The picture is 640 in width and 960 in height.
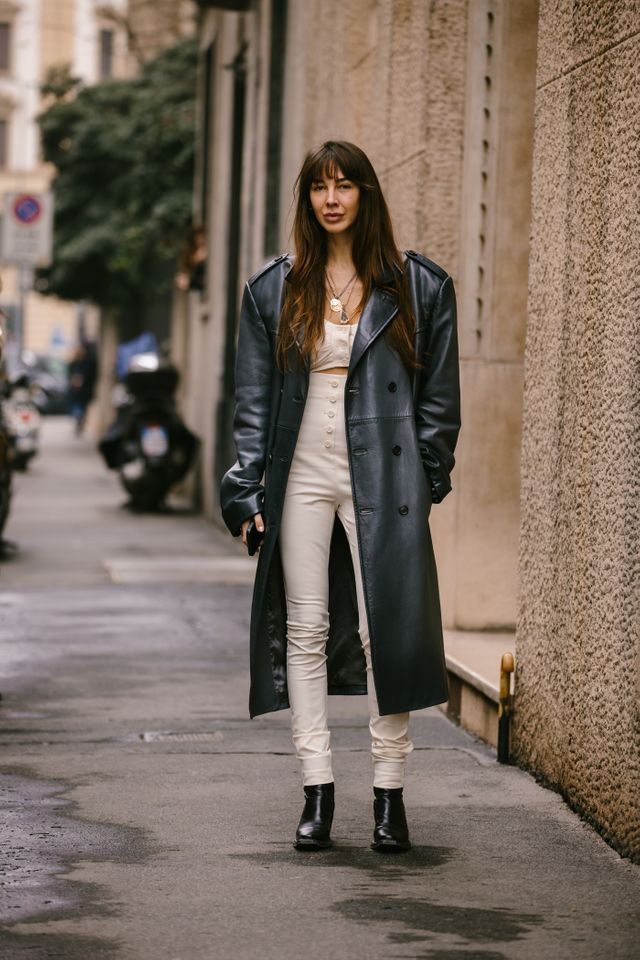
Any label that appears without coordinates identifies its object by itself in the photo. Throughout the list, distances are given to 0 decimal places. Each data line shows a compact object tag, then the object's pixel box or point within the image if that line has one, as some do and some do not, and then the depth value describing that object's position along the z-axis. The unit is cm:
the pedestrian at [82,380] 3506
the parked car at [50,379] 4621
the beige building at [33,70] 6022
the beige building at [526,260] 509
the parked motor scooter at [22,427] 2277
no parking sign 1892
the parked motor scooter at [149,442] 1723
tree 2258
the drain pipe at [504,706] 614
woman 491
